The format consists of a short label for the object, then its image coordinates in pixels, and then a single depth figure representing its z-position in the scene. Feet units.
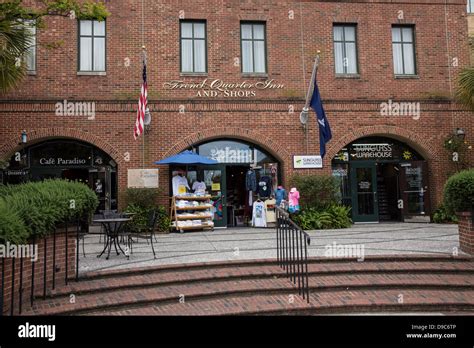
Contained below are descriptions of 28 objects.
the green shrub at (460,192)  24.29
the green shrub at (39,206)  16.39
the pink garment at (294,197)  41.78
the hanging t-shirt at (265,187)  46.09
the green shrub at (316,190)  43.16
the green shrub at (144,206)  40.57
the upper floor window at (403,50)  47.85
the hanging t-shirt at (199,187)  43.45
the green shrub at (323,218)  41.94
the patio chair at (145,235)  27.23
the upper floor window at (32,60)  41.89
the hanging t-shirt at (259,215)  44.93
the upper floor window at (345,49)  47.14
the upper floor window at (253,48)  45.83
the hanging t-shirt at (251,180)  45.52
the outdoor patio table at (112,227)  24.81
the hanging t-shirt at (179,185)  42.47
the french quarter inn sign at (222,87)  44.09
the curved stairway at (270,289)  18.63
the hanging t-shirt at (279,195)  42.88
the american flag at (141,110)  37.53
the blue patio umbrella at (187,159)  40.06
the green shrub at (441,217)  45.16
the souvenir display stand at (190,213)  41.37
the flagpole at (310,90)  39.58
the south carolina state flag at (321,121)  39.40
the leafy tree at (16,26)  24.31
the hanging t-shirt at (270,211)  44.91
